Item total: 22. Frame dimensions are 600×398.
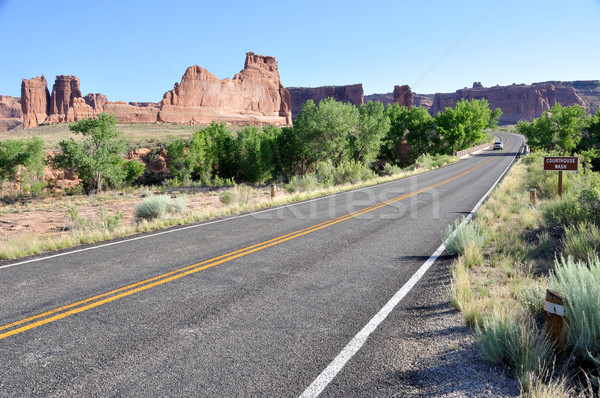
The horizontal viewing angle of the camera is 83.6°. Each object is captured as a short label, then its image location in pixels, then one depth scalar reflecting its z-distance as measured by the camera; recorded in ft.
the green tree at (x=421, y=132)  184.03
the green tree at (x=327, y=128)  124.47
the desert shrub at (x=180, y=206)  39.73
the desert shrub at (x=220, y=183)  122.93
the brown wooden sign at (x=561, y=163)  31.49
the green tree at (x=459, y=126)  177.37
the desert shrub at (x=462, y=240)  22.27
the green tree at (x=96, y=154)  91.91
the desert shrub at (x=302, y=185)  66.54
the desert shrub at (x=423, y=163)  119.29
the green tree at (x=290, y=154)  146.82
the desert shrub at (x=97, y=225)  32.61
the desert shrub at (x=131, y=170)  118.15
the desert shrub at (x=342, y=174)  81.61
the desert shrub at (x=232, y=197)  59.16
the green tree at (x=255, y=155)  135.13
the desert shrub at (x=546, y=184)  43.08
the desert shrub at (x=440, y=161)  126.85
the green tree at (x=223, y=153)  145.18
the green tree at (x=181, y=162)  128.57
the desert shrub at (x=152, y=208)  38.83
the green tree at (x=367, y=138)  137.39
